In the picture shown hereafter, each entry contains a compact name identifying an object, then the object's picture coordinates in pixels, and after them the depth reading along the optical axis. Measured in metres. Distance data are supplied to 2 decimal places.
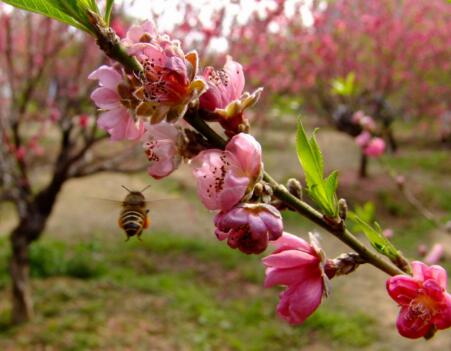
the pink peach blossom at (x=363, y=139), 0.99
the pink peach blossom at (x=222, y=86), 0.19
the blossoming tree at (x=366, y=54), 1.76
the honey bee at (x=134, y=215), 0.27
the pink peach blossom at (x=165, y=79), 0.18
